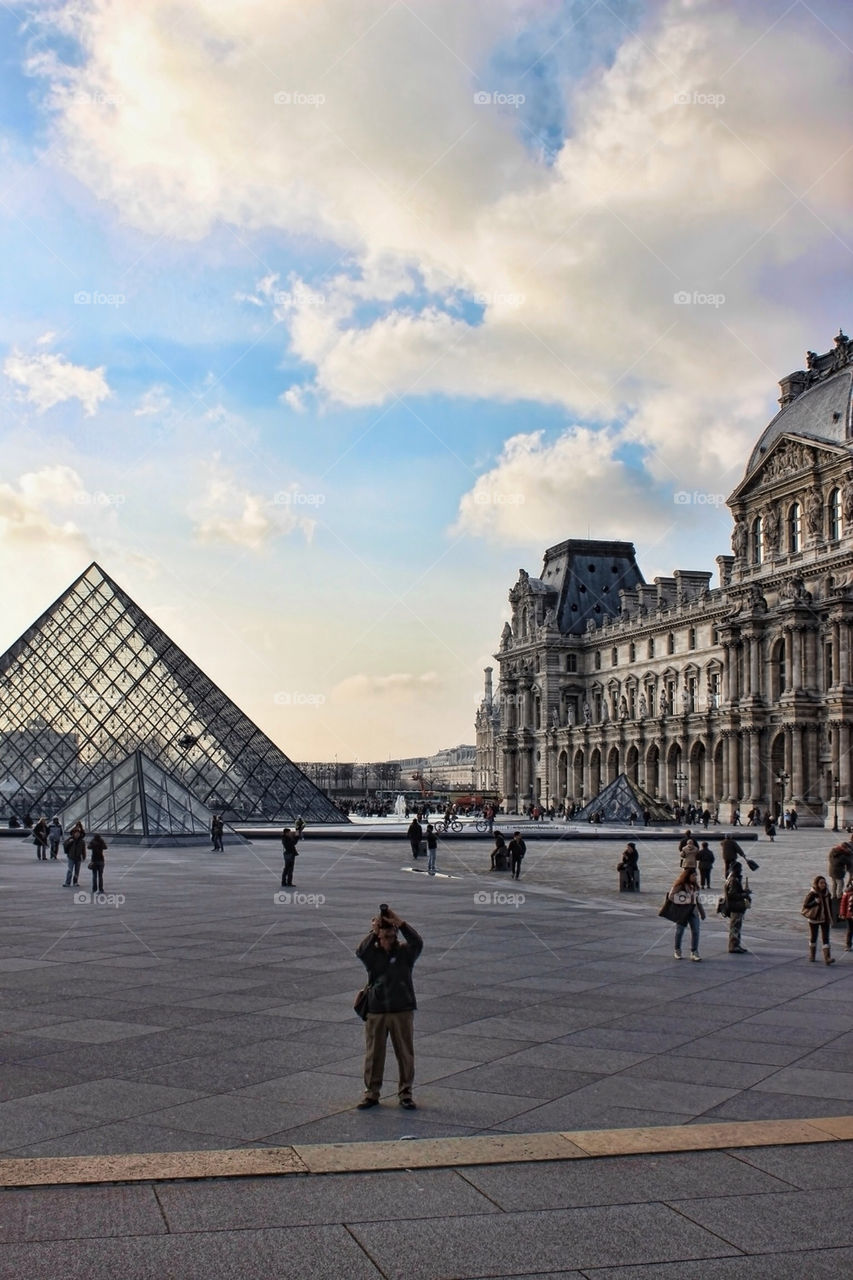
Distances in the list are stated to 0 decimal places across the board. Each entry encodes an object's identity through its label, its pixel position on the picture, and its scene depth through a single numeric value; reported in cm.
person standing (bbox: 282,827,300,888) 2329
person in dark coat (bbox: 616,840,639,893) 2402
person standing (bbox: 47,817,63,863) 3269
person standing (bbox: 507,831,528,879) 2775
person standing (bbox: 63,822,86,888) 2378
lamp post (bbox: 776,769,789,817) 6575
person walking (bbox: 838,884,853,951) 1573
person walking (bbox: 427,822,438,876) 2864
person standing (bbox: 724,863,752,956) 1524
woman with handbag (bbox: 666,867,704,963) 1447
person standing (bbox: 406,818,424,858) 3181
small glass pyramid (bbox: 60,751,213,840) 4094
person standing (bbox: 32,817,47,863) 3322
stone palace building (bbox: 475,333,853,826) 6419
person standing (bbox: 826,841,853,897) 1756
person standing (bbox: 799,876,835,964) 1462
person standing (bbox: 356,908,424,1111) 784
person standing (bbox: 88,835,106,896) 2172
